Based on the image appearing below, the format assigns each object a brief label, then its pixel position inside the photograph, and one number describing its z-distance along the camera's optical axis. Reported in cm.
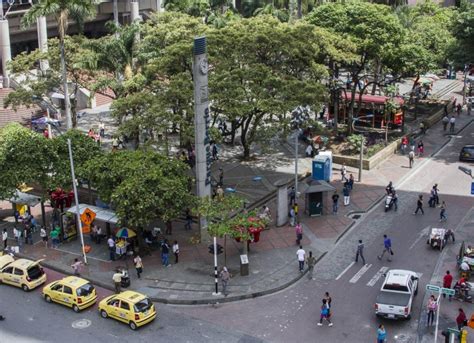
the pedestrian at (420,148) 5497
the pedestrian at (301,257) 3462
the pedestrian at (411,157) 5169
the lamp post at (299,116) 4834
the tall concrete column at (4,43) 6562
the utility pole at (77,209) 3566
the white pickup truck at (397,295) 2938
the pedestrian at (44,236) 3919
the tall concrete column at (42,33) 6919
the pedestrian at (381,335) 2724
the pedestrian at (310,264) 3422
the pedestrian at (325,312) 2941
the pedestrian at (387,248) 3572
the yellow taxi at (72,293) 3148
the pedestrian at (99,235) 3928
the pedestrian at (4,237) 3875
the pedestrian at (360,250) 3575
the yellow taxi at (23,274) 3388
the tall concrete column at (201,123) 3625
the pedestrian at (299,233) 3794
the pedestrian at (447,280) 3141
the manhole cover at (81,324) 3027
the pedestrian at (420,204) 4225
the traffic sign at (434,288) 2569
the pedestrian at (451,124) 6289
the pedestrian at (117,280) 3281
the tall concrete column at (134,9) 8181
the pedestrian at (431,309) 2925
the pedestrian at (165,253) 3566
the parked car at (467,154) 5306
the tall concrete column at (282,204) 3978
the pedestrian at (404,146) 5591
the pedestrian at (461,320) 2812
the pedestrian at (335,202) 4275
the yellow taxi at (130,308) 2966
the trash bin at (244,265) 3425
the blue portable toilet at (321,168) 4588
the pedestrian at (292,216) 4084
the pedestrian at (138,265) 3447
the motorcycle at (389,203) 4316
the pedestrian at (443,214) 4109
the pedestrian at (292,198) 4337
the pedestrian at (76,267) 3500
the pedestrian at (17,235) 3903
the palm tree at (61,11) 4506
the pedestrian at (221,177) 4631
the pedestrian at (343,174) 4810
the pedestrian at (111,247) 3647
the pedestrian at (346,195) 4406
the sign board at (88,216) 3653
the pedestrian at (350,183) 4616
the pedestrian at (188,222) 4046
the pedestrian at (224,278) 3244
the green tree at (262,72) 4534
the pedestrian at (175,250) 3612
